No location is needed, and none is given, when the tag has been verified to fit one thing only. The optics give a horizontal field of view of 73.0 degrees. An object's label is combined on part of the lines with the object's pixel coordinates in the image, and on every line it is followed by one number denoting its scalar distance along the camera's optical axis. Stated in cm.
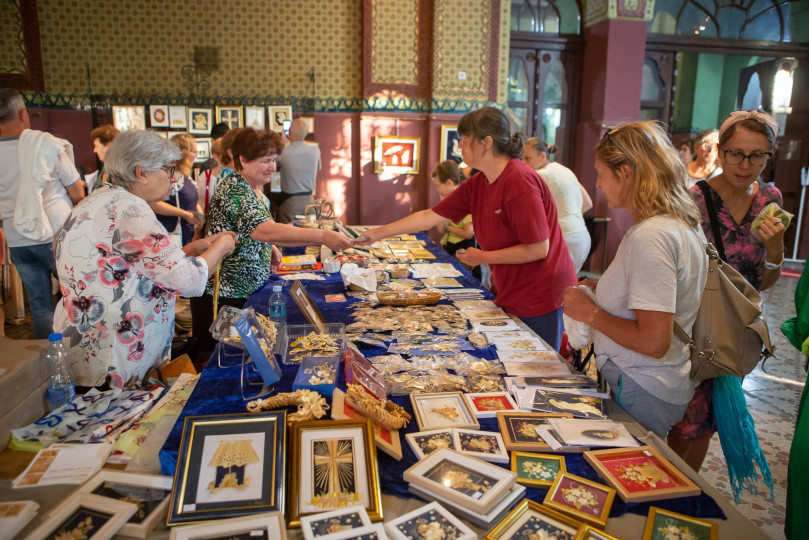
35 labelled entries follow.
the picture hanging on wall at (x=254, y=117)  809
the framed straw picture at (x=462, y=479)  131
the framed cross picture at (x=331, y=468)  130
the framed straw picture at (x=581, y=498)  130
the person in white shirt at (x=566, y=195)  504
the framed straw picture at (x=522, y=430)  157
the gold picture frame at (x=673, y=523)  125
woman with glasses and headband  232
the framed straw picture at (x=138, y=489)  132
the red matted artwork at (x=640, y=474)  137
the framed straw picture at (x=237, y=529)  121
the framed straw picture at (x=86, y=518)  122
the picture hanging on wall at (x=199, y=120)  801
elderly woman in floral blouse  207
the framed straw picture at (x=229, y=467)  127
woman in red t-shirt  263
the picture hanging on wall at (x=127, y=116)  782
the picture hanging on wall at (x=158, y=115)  791
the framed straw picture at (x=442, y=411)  170
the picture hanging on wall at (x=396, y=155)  817
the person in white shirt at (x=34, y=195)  392
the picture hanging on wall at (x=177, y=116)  796
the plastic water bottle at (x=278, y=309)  272
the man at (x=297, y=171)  685
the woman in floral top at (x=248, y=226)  302
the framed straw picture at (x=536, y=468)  144
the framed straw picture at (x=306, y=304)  253
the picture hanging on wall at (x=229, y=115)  805
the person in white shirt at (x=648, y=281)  171
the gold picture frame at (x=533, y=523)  125
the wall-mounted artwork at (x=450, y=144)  809
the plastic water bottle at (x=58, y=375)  194
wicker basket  298
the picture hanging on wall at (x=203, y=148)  816
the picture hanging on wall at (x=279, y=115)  814
